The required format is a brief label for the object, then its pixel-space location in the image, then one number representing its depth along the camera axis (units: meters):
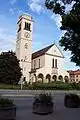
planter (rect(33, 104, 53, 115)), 4.61
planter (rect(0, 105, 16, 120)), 3.75
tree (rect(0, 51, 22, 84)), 21.86
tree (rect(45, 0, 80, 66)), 4.29
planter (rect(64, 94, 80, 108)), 5.71
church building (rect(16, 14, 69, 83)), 29.05
